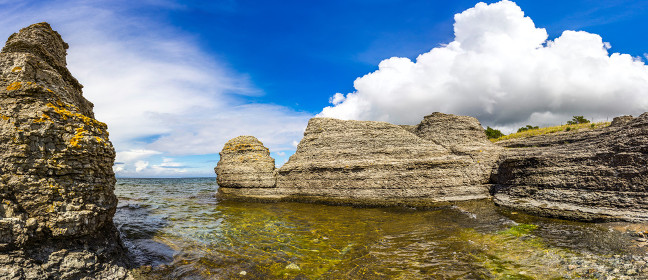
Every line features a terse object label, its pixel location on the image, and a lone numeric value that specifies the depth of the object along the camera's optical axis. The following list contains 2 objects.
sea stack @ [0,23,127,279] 5.66
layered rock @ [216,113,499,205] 18.97
